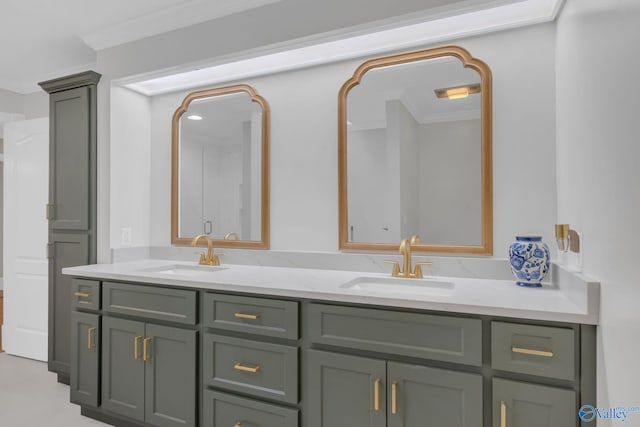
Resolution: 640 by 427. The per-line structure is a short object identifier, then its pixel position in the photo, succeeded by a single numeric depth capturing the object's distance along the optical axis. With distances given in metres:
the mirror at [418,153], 1.93
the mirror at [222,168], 2.49
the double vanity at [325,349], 1.27
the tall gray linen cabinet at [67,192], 2.63
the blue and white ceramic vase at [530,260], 1.62
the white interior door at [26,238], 3.22
